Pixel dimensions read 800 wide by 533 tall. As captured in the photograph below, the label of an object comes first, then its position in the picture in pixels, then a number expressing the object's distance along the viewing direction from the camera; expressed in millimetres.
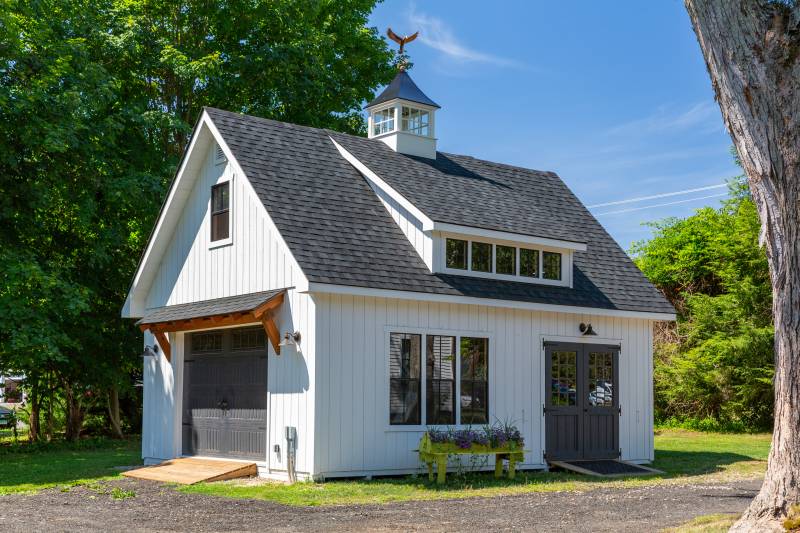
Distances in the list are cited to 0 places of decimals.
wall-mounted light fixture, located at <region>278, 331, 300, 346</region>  14305
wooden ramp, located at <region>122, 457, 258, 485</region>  14578
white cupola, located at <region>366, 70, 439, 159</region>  19531
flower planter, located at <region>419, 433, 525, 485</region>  14164
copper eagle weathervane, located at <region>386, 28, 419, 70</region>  20378
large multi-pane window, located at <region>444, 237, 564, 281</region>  16203
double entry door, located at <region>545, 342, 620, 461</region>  16984
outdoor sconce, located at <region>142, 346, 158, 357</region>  18125
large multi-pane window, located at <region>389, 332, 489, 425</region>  14938
